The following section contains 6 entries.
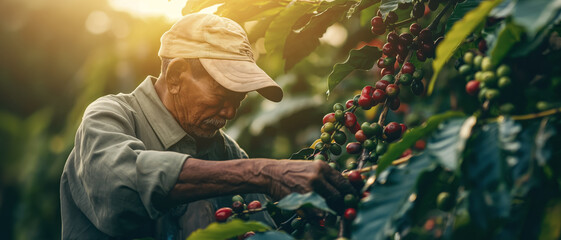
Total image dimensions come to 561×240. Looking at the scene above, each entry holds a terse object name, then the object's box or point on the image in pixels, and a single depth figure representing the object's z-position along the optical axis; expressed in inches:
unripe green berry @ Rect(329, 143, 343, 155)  64.2
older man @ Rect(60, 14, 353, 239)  54.4
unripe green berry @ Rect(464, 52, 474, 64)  51.6
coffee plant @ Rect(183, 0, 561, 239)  39.8
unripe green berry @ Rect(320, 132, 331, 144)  64.1
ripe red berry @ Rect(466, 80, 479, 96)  48.8
